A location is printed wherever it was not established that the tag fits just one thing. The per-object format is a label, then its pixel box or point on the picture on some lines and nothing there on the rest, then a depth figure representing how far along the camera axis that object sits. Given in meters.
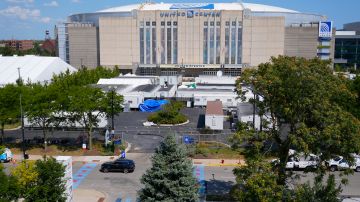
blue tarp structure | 63.34
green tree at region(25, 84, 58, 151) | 38.44
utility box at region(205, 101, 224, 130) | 48.38
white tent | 76.62
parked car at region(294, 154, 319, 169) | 32.80
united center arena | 105.56
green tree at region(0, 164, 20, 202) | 18.69
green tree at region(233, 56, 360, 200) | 19.17
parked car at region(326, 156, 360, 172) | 32.66
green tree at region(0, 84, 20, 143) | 39.53
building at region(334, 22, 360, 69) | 148.51
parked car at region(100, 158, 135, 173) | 32.81
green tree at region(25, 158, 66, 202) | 20.44
